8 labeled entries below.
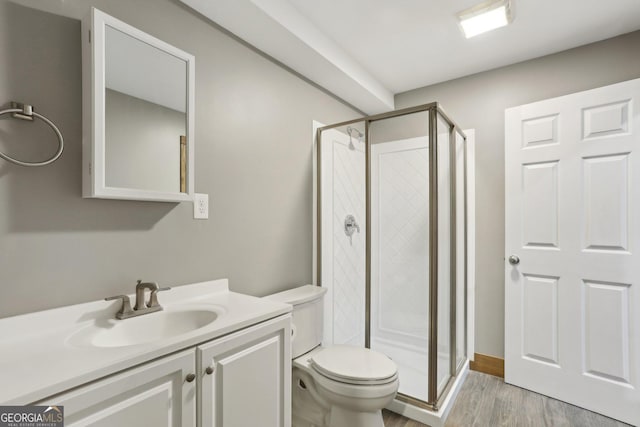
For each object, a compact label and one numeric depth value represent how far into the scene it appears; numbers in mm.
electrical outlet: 1532
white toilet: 1486
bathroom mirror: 1131
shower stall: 1930
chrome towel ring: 981
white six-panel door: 1873
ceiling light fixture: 1705
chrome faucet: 1188
